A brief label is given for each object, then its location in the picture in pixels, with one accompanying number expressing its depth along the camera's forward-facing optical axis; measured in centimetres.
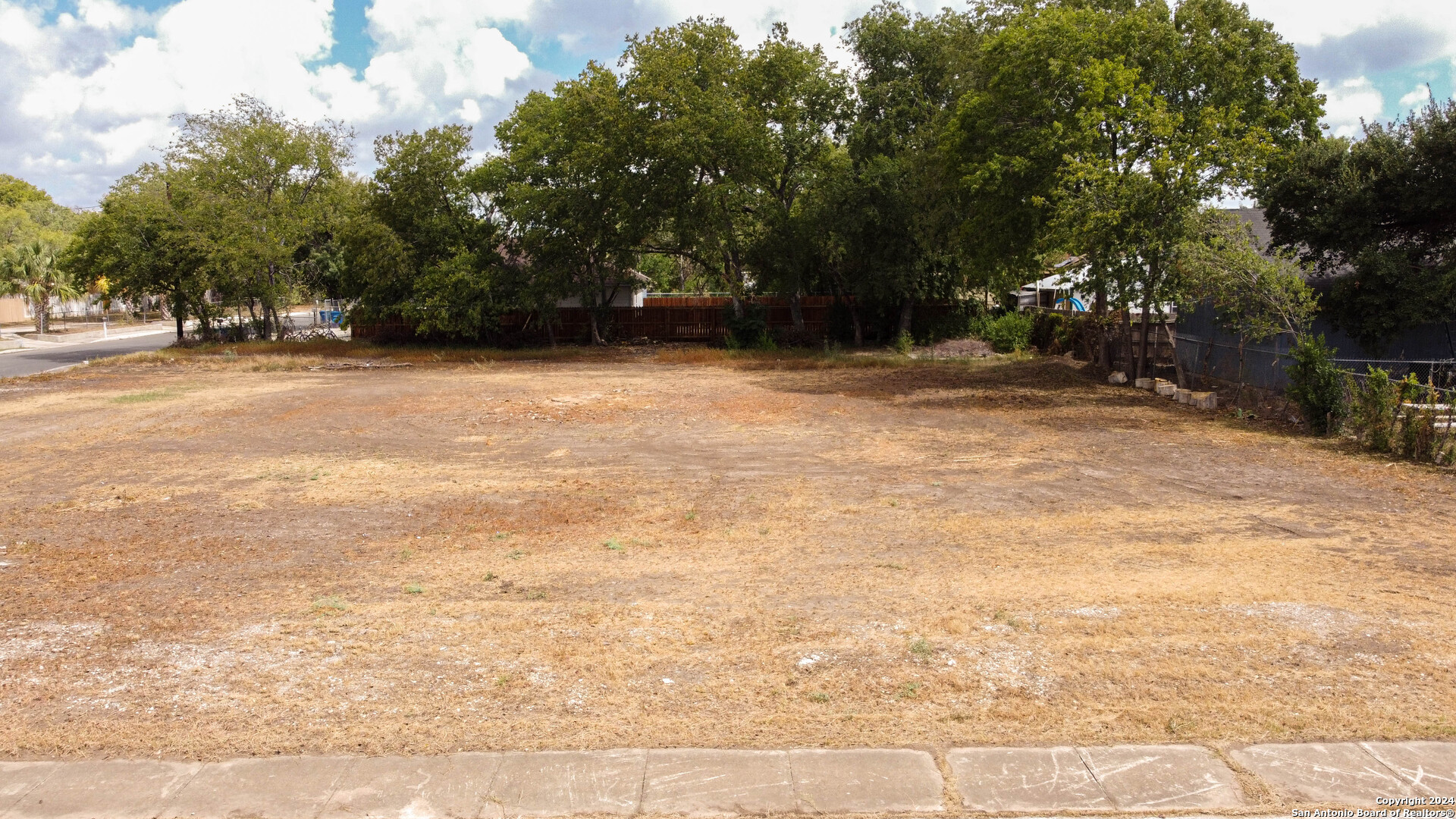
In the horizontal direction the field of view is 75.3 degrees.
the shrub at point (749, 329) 3425
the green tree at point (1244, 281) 1634
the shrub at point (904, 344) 3139
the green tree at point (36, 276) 5019
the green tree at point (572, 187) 3142
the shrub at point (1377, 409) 1313
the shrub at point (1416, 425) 1238
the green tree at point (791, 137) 3114
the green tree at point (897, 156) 2897
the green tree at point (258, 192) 3438
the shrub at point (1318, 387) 1445
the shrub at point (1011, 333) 3086
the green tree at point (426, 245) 3212
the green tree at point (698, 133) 3005
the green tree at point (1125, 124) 1927
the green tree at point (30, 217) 5903
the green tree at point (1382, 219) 1741
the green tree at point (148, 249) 3409
